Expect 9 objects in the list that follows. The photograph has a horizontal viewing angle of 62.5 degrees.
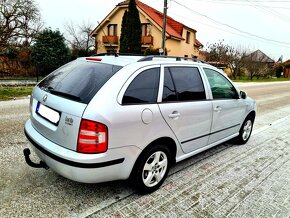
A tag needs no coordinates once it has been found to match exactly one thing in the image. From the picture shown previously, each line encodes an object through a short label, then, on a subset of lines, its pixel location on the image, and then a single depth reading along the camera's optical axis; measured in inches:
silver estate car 93.2
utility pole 658.8
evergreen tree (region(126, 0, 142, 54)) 875.4
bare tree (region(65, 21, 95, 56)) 1477.6
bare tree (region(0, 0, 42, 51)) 838.5
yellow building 1123.3
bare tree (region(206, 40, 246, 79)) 1434.5
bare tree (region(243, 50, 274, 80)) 1524.4
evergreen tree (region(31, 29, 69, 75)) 784.3
